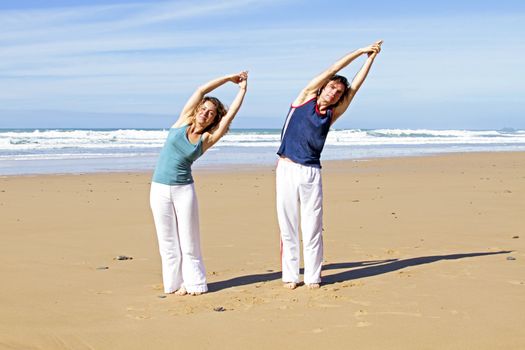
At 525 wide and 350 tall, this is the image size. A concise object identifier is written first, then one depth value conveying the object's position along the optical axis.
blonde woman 5.63
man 5.76
